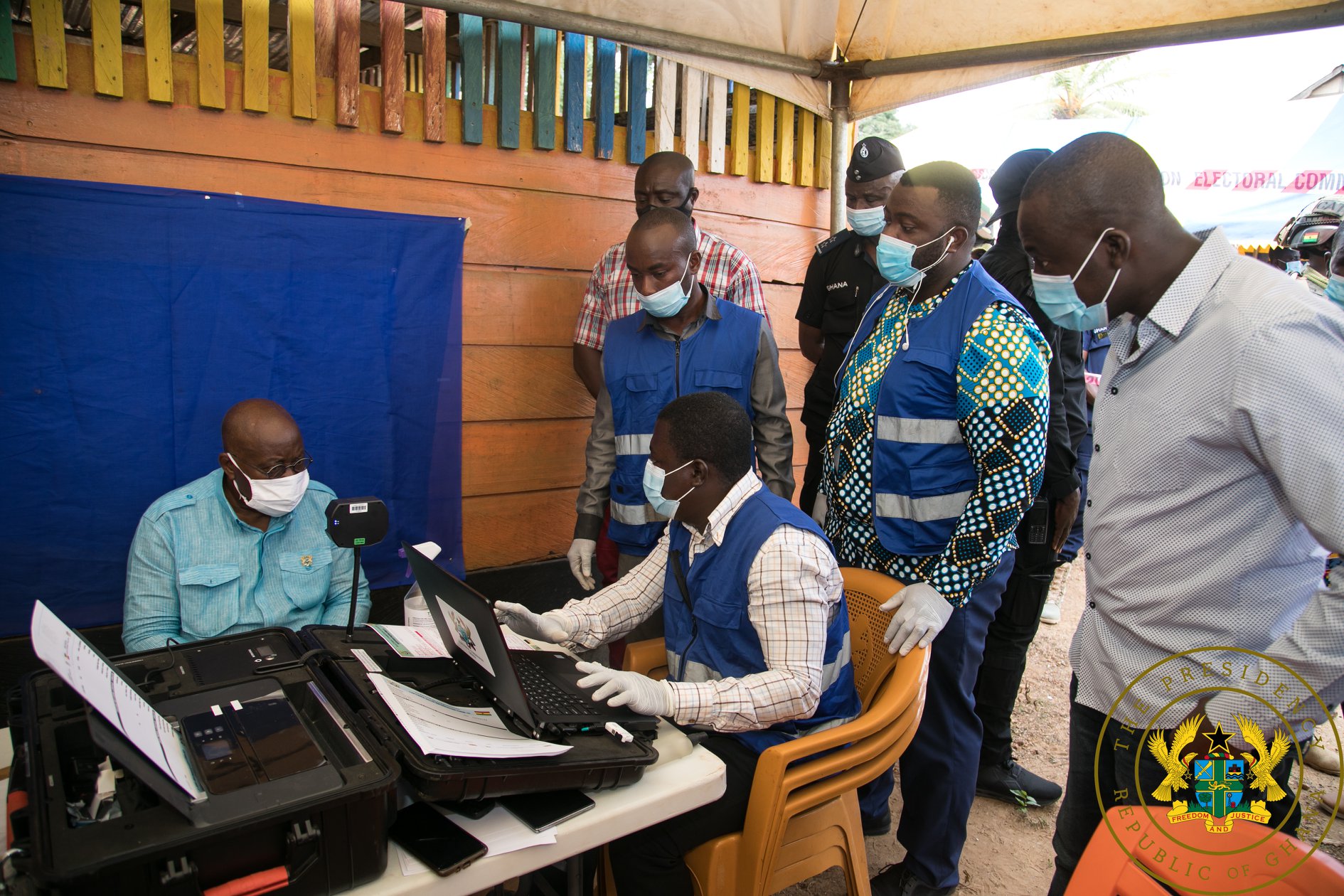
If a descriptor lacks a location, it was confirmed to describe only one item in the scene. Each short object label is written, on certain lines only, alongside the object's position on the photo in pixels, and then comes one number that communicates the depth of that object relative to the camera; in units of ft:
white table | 4.01
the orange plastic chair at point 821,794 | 5.49
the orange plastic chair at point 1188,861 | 3.61
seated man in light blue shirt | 7.27
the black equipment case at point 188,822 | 3.34
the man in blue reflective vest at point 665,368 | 8.41
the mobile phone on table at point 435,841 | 4.05
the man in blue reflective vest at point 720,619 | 5.58
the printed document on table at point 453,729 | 4.23
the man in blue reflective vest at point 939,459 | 6.65
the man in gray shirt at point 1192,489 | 4.11
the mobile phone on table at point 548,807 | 4.37
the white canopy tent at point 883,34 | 9.53
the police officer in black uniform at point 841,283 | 10.14
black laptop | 4.49
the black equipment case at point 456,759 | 4.16
